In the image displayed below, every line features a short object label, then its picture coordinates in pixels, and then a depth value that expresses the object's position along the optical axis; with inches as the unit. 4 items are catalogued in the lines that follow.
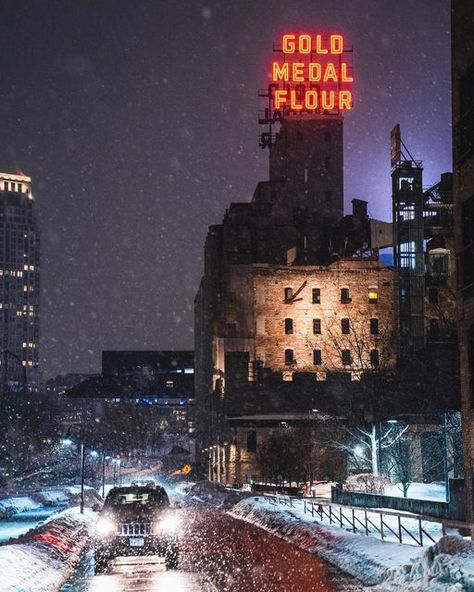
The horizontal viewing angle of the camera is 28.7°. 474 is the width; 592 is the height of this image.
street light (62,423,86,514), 1960.6
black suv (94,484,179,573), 848.3
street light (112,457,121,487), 4429.1
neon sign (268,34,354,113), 4313.5
